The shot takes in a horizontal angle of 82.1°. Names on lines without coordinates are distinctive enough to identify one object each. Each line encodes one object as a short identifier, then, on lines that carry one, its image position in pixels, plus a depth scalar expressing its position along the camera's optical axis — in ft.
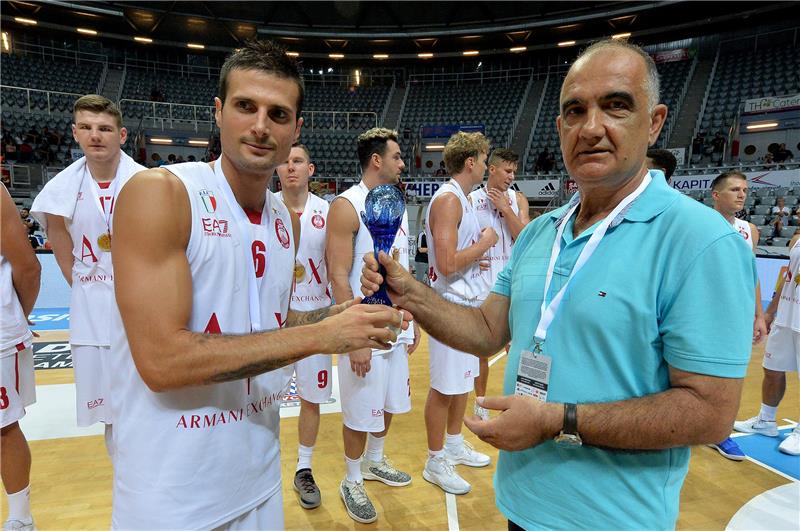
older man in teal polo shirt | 3.34
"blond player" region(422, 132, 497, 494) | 10.00
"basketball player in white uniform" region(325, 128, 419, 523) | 8.86
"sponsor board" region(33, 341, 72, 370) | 16.89
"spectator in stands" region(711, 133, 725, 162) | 51.08
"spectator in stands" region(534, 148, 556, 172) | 52.19
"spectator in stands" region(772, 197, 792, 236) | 31.34
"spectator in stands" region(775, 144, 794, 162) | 48.08
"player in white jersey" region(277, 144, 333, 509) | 9.90
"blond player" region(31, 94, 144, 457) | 8.67
